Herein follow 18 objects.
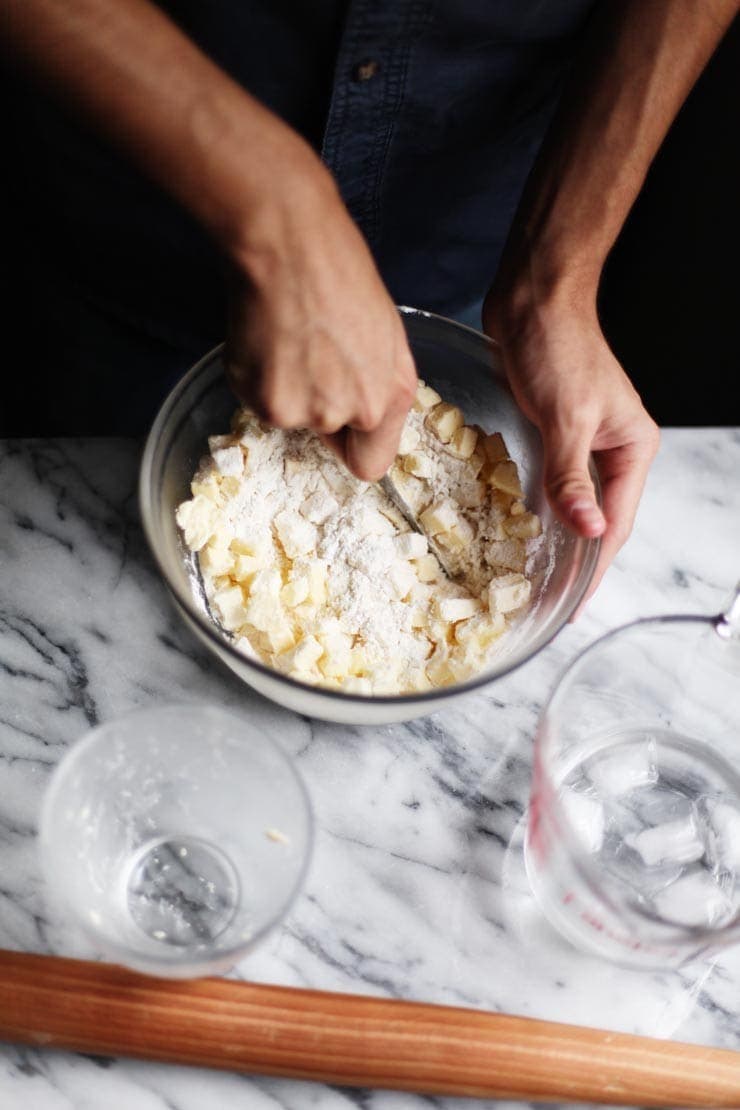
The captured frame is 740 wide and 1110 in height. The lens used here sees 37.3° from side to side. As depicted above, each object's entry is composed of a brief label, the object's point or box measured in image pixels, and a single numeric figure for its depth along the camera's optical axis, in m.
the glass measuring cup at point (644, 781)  0.84
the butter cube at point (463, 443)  0.97
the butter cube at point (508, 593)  0.91
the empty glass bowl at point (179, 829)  0.80
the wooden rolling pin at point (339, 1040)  0.78
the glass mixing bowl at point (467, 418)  0.80
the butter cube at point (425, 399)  0.98
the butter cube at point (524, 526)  0.95
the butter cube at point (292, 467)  0.95
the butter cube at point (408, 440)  0.96
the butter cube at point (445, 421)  0.96
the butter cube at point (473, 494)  0.97
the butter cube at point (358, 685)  0.87
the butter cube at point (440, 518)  0.94
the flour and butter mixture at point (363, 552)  0.89
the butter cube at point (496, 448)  0.97
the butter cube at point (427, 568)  0.95
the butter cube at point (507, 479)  0.95
